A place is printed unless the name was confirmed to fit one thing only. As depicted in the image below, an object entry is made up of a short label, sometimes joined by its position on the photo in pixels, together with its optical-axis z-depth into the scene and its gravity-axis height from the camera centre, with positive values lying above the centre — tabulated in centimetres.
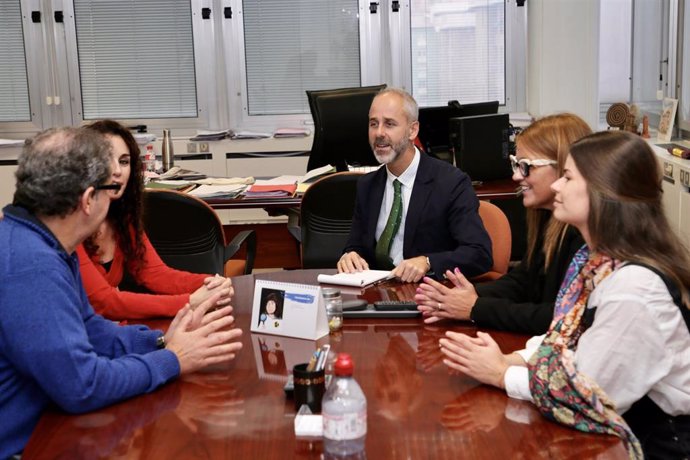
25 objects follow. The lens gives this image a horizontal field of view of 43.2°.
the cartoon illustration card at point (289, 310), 219 -55
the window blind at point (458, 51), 704 +32
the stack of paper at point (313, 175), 474 -44
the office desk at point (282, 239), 507 -84
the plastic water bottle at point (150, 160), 538 -37
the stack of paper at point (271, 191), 452 -50
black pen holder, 172 -57
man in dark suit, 334 -44
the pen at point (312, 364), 176 -54
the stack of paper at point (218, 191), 453 -49
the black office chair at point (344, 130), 519 -22
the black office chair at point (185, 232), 379 -59
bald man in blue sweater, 173 -42
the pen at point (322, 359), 175 -53
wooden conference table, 157 -63
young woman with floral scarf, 167 -47
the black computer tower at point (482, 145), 466 -30
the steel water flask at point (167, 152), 546 -33
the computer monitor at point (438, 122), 523 -19
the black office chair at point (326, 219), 413 -60
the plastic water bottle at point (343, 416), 153 -56
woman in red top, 272 -51
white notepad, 278 -59
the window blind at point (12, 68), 699 +29
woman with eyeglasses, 229 -50
